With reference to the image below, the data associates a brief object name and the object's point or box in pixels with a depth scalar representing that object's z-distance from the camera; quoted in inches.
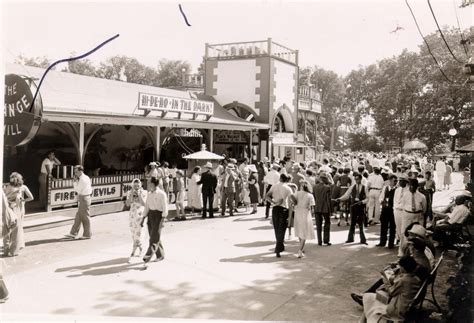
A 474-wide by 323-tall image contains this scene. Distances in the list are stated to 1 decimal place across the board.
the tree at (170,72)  2442.2
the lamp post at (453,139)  1133.4
